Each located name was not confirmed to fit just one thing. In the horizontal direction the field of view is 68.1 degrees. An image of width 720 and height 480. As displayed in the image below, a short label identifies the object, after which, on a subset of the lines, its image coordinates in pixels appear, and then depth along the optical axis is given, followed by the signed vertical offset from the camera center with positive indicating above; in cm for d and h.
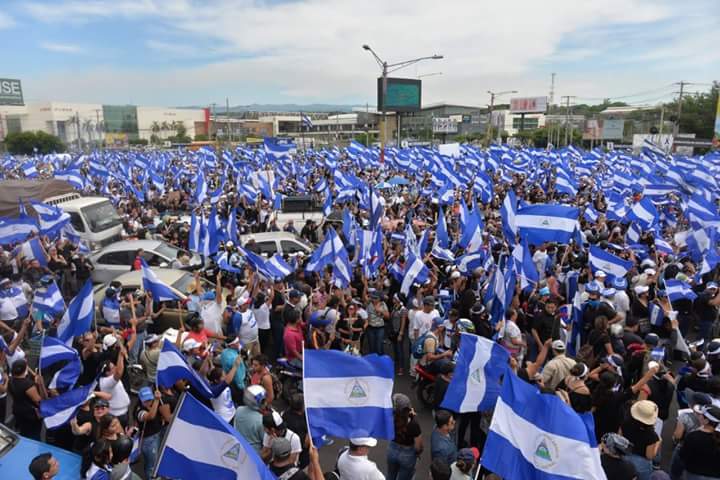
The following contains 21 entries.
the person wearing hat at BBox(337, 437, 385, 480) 400 -240
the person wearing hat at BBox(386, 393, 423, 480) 468 -257
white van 1453 -202
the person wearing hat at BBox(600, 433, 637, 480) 417 -248
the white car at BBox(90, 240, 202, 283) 1169 -246
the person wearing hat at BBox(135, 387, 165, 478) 508 -265
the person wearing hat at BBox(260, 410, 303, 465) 423 -230
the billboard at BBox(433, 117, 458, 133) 7650 +273
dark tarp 1529 -137
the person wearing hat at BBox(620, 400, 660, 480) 473 -260
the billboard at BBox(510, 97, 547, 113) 9619 +716
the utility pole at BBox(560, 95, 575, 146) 6168 +129
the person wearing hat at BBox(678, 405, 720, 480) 441 -254
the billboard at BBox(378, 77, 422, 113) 7144 +670
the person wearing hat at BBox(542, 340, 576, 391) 580 -245
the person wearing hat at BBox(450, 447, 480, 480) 405 -242
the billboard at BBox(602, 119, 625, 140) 7338 +200
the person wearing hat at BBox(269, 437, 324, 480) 387 -236
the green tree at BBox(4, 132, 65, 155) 7512 +31
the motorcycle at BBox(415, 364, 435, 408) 698 -325
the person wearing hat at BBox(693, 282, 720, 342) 813 -250
